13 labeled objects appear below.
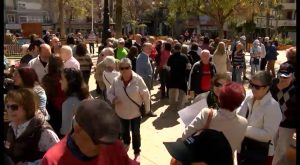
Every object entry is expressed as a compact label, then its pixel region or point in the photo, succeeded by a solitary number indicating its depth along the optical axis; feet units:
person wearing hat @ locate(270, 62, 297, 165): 12.44
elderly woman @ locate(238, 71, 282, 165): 11.43
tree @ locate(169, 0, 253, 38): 67.77
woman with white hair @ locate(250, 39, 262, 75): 44.47
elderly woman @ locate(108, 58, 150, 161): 18.39
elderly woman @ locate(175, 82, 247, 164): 10.35
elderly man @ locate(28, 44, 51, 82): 21.09
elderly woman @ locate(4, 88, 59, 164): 9.86
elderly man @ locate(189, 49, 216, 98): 24.50
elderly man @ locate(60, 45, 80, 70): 22.15
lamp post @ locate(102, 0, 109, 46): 54.54
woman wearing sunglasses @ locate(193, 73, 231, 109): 13.52
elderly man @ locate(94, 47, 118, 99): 24.99
